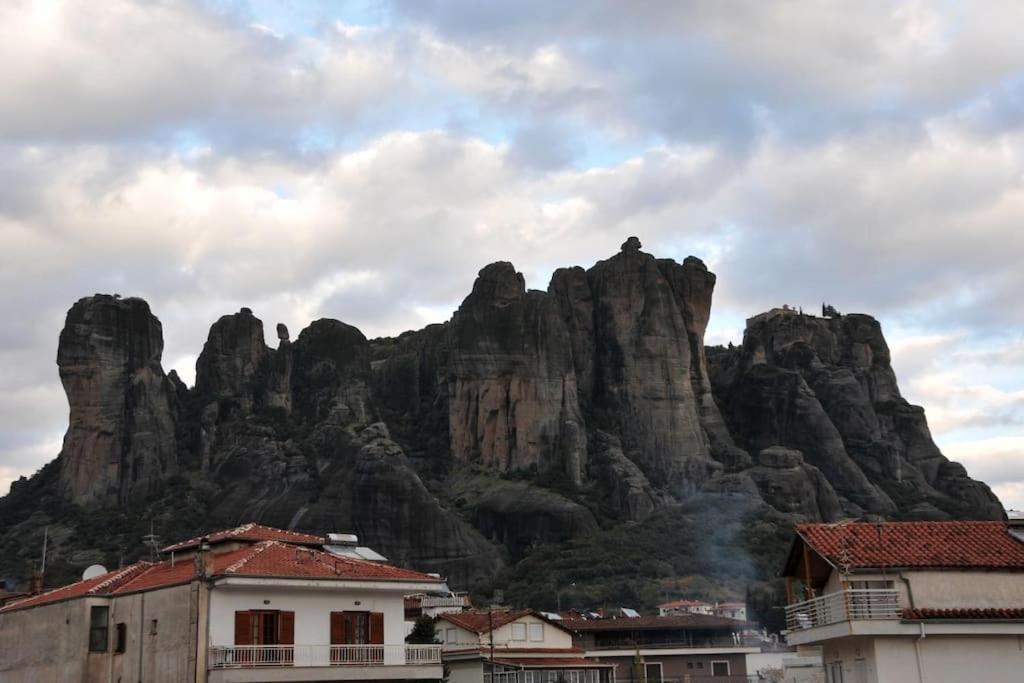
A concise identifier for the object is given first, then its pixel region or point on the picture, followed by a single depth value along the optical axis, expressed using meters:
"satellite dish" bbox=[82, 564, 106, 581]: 62.34
